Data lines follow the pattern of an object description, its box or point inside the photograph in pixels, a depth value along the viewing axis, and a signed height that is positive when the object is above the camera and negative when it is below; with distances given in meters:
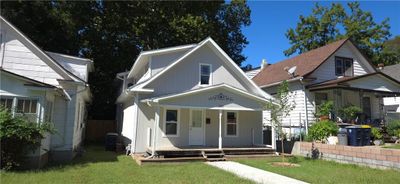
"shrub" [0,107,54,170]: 9.69 -0.41
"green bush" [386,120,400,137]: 16.80 +0.20
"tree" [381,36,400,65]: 35.78 +8.83
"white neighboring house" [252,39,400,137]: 19.19 +3.03
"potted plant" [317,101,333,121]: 17.74 +1.19
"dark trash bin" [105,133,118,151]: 18.14 -0.96
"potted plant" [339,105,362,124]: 18.02 +1.09
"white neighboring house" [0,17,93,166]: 10.81 +1.26
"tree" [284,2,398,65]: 35.91 +12.14
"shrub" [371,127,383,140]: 16.01 -0.13
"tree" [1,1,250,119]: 26.97 +8.66
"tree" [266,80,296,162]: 14.34 +1.05
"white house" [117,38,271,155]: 15.23 +1.26
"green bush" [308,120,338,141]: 15.64 +0.01
